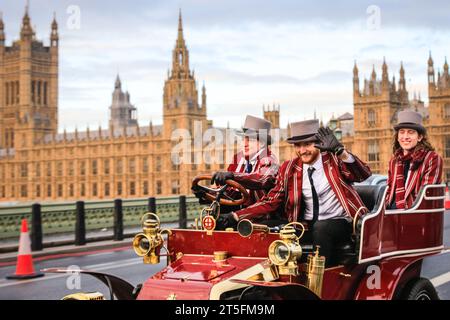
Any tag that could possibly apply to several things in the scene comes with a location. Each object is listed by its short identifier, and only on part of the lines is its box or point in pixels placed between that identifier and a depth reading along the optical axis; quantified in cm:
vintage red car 399
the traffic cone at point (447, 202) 2444
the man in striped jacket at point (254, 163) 502
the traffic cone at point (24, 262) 950
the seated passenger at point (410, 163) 512
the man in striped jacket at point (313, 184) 474
